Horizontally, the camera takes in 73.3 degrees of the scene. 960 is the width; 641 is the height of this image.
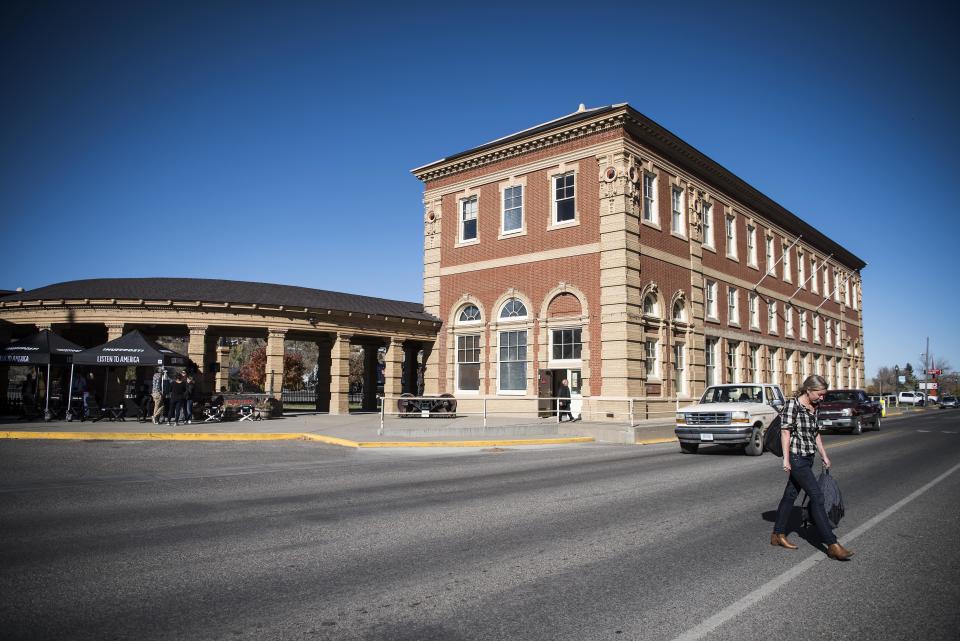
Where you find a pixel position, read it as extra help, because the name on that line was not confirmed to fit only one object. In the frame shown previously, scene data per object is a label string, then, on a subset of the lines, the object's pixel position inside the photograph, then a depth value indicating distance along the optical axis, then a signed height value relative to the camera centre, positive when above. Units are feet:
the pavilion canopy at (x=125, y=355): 69.31 +2.10
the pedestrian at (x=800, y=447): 21.08 -2.25
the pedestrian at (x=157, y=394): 71.77 -2.17
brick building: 80.64 +15.80
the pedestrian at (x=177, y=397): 69.01 -2.39
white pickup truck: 51.42 -3.24
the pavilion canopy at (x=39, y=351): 69.36 +2.50
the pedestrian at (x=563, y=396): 79.20 -2.34
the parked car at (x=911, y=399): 251.19 -7.71
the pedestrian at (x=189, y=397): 70.44 -2.45
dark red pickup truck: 79.20 -3.96
